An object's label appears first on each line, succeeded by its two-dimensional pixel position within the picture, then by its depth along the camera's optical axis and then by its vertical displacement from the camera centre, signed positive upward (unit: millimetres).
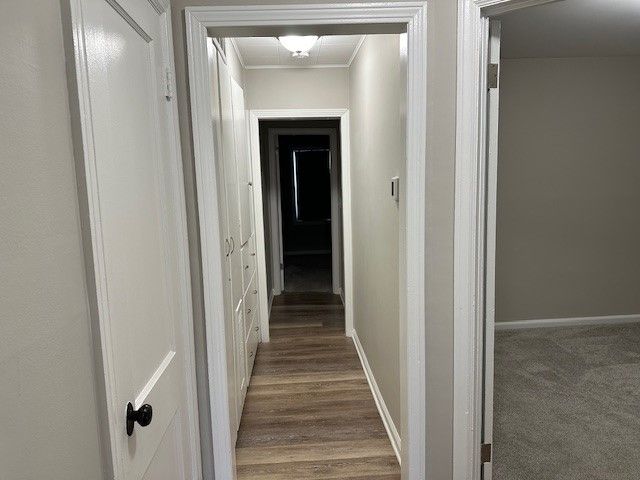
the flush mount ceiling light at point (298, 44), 2973 +954
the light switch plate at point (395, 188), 2114 -19
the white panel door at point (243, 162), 2983 +192
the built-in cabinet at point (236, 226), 2232 -237
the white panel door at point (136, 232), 938 -102
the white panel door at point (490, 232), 1572 -182
